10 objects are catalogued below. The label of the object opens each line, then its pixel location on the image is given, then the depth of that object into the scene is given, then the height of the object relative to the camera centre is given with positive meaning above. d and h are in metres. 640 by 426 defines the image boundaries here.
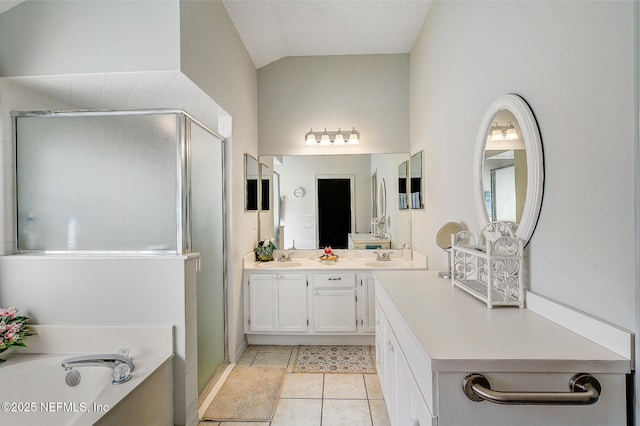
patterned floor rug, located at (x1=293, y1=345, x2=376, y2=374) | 2.53 -1.29
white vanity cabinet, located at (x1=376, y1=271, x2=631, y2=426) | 0.82 -0.43
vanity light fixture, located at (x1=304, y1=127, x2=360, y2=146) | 3.42 +0.82
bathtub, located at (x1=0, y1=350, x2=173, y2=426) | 1.46 -0.89
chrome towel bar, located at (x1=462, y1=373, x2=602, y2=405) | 0.80 -0.48
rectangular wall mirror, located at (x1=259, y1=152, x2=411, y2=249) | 3.47 +0.22
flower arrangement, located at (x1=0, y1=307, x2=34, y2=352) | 1.63 -0.62
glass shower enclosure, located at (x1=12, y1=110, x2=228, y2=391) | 1.83 +0.19
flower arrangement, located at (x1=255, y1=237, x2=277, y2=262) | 3.21 -0.41
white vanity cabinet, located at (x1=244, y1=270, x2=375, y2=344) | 2.91 -0.86
